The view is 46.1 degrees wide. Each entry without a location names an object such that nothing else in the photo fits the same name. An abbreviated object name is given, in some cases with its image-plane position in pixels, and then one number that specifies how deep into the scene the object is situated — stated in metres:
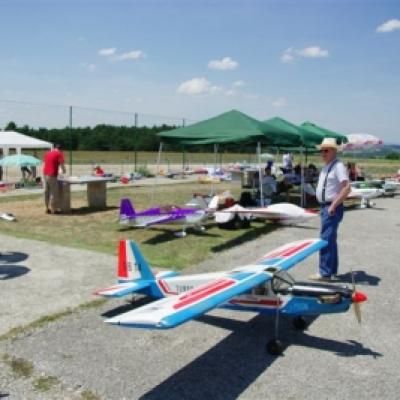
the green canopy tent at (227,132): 12.41
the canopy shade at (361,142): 23.89
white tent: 23.53
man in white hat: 6.66
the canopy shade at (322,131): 19.46
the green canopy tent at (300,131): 16.25
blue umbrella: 21.52
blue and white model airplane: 3.85
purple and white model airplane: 10.80
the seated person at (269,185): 17.12
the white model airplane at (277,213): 11.76
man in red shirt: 13.84
